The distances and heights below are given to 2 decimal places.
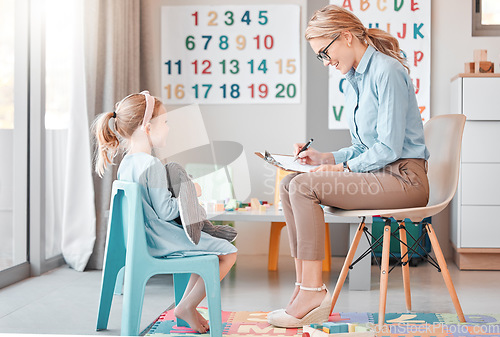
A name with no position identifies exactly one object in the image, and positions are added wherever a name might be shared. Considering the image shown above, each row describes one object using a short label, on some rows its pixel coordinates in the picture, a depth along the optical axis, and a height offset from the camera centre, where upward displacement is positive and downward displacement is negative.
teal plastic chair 4.11 -0.37
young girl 4.20 -0.09
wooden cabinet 5.89 -0.11
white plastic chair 4.38 -0.17
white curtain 5.71 -0.10
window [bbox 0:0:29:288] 5.32 +0.10
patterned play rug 4.33 -0.64
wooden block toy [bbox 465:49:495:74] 5.98 +0.59
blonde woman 4.36 -0.06
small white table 5.25 -0.34
